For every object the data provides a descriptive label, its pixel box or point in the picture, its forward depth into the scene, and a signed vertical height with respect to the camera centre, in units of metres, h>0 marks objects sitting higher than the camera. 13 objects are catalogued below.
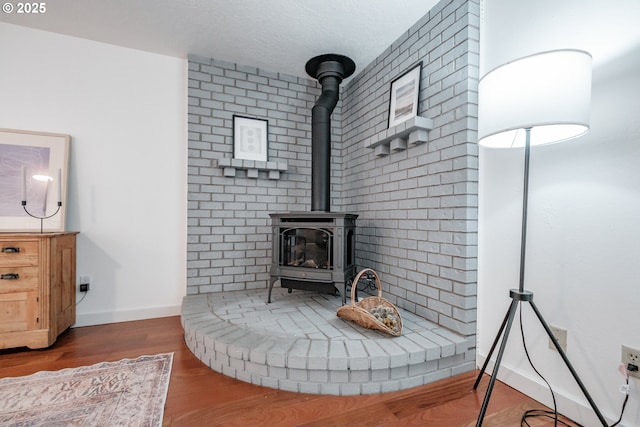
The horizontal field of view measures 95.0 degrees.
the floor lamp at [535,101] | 1.07 +0.44
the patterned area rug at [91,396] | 1.29 -0.94
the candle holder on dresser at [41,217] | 2.20 -0.06
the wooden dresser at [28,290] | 1.92 -0.55
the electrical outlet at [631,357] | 1.13 -0.55
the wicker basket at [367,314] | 1.72 -0.64
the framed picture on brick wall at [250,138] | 2.80 +0.70
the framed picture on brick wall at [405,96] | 2.13 +0.89
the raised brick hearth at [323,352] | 1.52 -0.76
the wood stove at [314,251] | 2.20 -0.32
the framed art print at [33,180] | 2.19 +0.21
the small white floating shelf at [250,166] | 2.64 +0.40
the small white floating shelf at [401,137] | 1.97 +0.56
